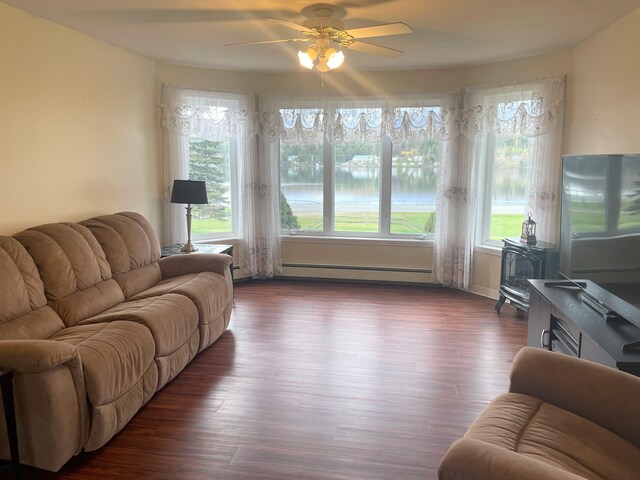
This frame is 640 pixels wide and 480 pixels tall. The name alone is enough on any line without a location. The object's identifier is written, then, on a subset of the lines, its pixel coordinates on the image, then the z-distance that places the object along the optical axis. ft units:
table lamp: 14.56
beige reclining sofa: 7.06
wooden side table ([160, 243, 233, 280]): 14.99
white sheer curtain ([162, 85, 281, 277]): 16.81
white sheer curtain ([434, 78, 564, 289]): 14.87
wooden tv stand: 6.95
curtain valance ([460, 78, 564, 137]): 14.71
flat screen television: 7.54
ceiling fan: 9.87
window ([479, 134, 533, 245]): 16.19
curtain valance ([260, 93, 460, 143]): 17.31
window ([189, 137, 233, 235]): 17.89
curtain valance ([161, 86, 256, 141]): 16.67
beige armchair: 4.58
